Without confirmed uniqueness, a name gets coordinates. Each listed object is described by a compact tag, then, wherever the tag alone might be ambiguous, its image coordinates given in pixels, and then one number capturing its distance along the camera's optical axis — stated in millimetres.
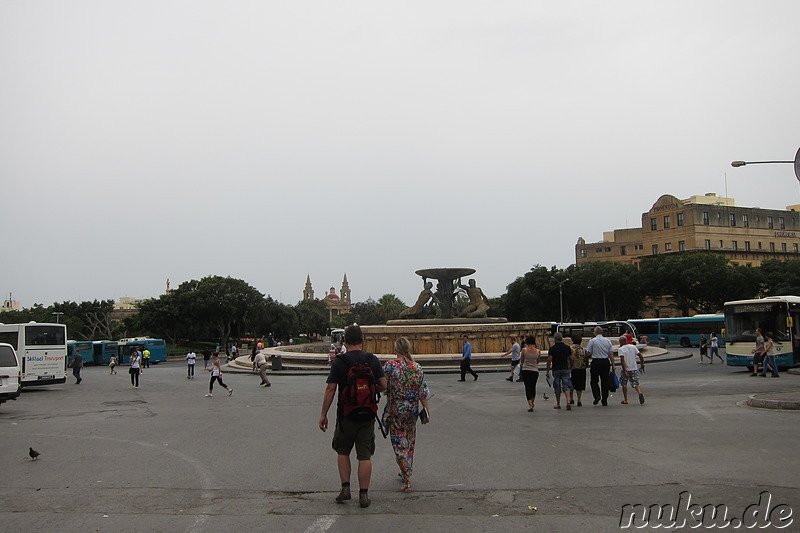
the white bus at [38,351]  22047
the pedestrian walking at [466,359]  20250
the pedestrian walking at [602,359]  12758
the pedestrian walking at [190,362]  28000
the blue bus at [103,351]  49094
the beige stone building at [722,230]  79562
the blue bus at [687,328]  44688
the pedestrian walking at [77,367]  24844
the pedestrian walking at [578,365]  12883
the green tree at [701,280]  61531
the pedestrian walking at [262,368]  20641
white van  14578
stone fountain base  27422
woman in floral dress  6531
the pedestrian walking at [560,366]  12719
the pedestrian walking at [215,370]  18109
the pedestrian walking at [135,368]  21953
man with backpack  6039
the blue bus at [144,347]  49938
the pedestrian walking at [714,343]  29789
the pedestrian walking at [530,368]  12453
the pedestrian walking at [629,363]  13138
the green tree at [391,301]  103188
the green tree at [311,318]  91312
